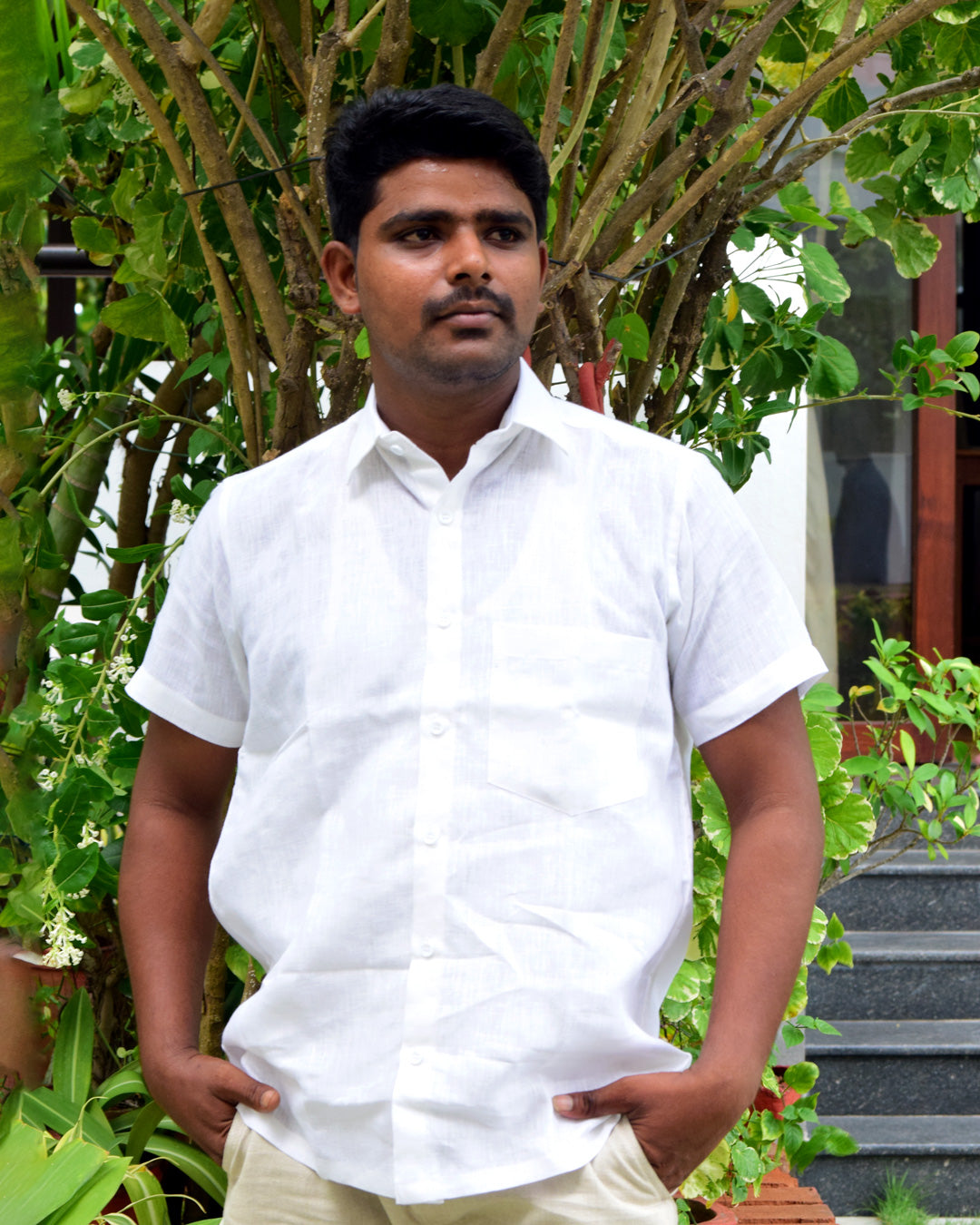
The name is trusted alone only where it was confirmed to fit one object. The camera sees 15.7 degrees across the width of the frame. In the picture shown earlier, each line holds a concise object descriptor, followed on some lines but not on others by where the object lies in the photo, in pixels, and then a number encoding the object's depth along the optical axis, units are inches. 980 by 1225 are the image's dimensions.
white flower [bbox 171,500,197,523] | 140.7
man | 113.2
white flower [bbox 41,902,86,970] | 128.9
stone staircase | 222.6
